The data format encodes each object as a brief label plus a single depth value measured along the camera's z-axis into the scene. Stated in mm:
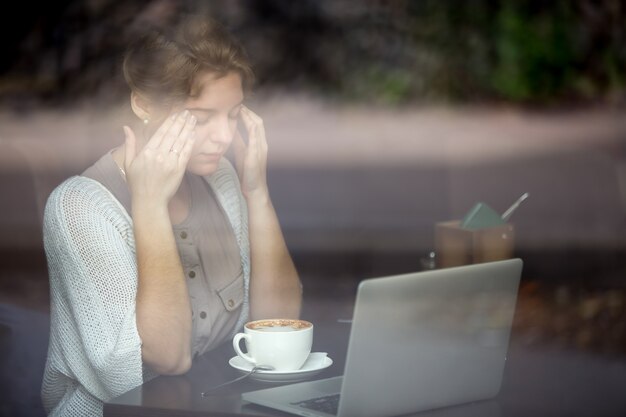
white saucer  2699
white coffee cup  2703
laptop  2454
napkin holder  3377
